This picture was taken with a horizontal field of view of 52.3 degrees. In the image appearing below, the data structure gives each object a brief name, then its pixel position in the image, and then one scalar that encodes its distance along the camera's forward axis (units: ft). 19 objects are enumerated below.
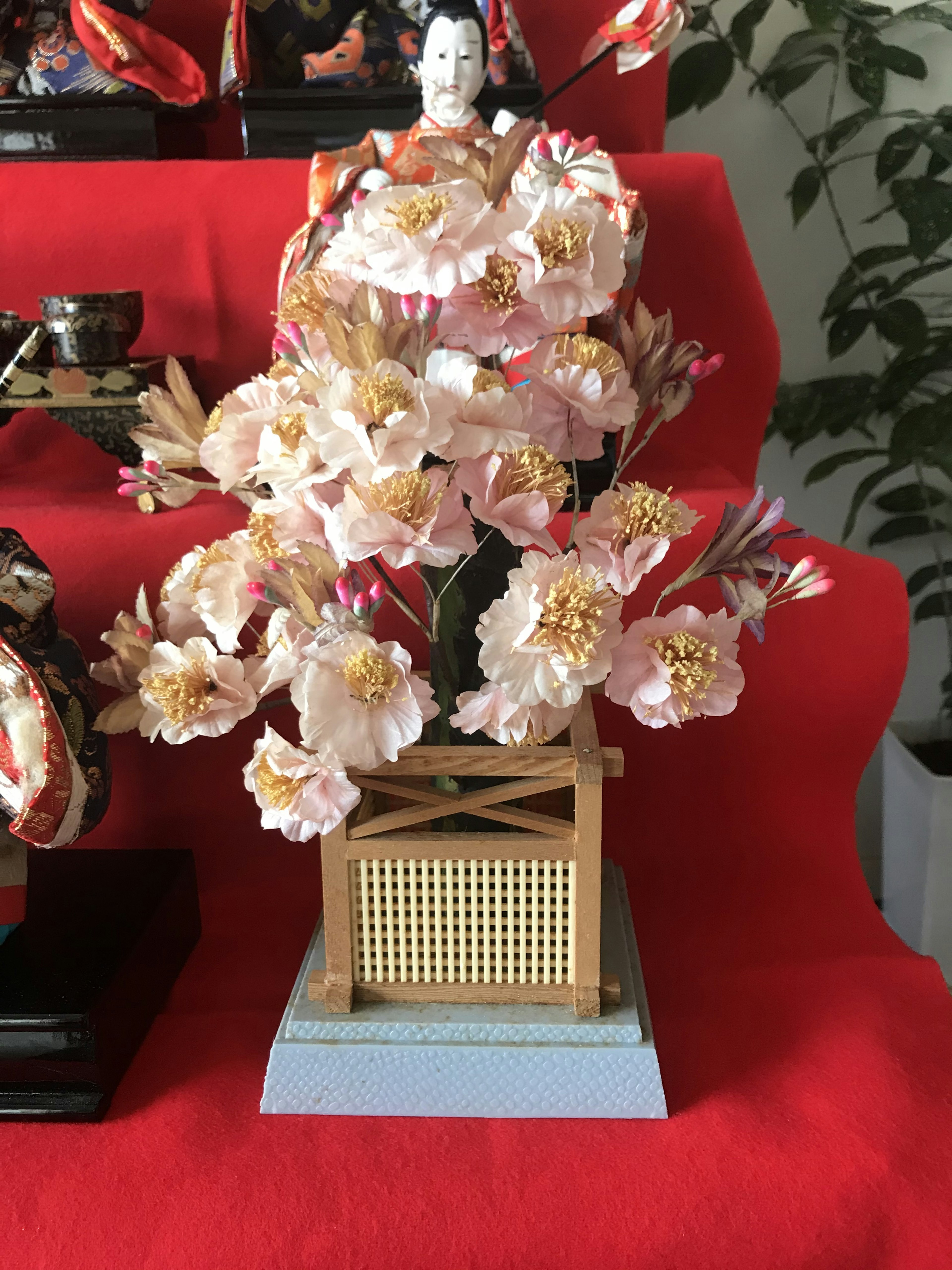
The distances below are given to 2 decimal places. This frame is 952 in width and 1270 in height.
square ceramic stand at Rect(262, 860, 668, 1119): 2.13
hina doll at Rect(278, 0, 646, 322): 2.88
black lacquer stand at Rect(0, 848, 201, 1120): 2.15
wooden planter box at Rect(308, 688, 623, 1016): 2.10
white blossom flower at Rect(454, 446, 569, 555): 1.63
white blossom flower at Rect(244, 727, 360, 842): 1.86
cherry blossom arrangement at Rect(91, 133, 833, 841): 1.59
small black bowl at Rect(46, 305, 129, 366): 2.86
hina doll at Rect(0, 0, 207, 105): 3.31
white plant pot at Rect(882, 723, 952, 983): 4.18
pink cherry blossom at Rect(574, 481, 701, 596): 1.70
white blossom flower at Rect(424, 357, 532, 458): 1.59
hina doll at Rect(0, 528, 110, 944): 2.18
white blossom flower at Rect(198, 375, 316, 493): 1.77
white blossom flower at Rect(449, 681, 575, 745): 1.75
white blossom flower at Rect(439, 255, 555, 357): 1.65
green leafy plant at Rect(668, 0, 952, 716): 4.00
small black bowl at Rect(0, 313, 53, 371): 3.03
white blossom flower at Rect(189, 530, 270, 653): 1.92
